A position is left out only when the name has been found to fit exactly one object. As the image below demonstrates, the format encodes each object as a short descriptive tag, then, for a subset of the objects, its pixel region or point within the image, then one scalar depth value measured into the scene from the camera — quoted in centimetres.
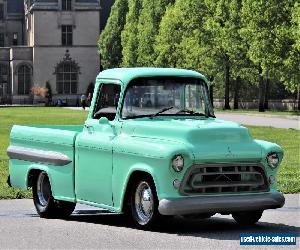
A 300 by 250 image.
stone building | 11825
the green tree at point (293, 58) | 5404
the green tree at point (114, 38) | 11638
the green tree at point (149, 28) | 9409
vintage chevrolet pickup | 1073
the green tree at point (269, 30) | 5841
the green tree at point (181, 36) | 7806
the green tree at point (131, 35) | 10413
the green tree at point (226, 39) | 6925
